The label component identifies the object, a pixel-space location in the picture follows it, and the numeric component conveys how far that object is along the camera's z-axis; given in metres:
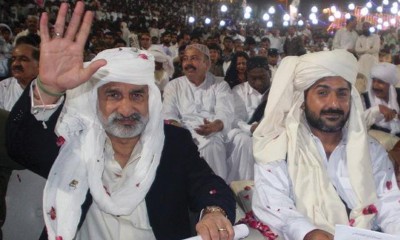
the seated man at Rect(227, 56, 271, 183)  5.27
